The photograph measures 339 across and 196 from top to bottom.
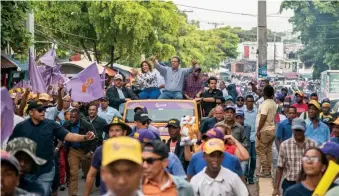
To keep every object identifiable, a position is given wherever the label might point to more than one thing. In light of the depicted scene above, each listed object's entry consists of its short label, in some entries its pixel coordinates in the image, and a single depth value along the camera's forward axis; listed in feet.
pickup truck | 54.60
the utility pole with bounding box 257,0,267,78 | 90.07
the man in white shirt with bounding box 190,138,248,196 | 25.91
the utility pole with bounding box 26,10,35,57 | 97.48
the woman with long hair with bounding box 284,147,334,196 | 23.99
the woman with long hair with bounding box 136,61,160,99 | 60.90
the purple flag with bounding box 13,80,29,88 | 78.28
